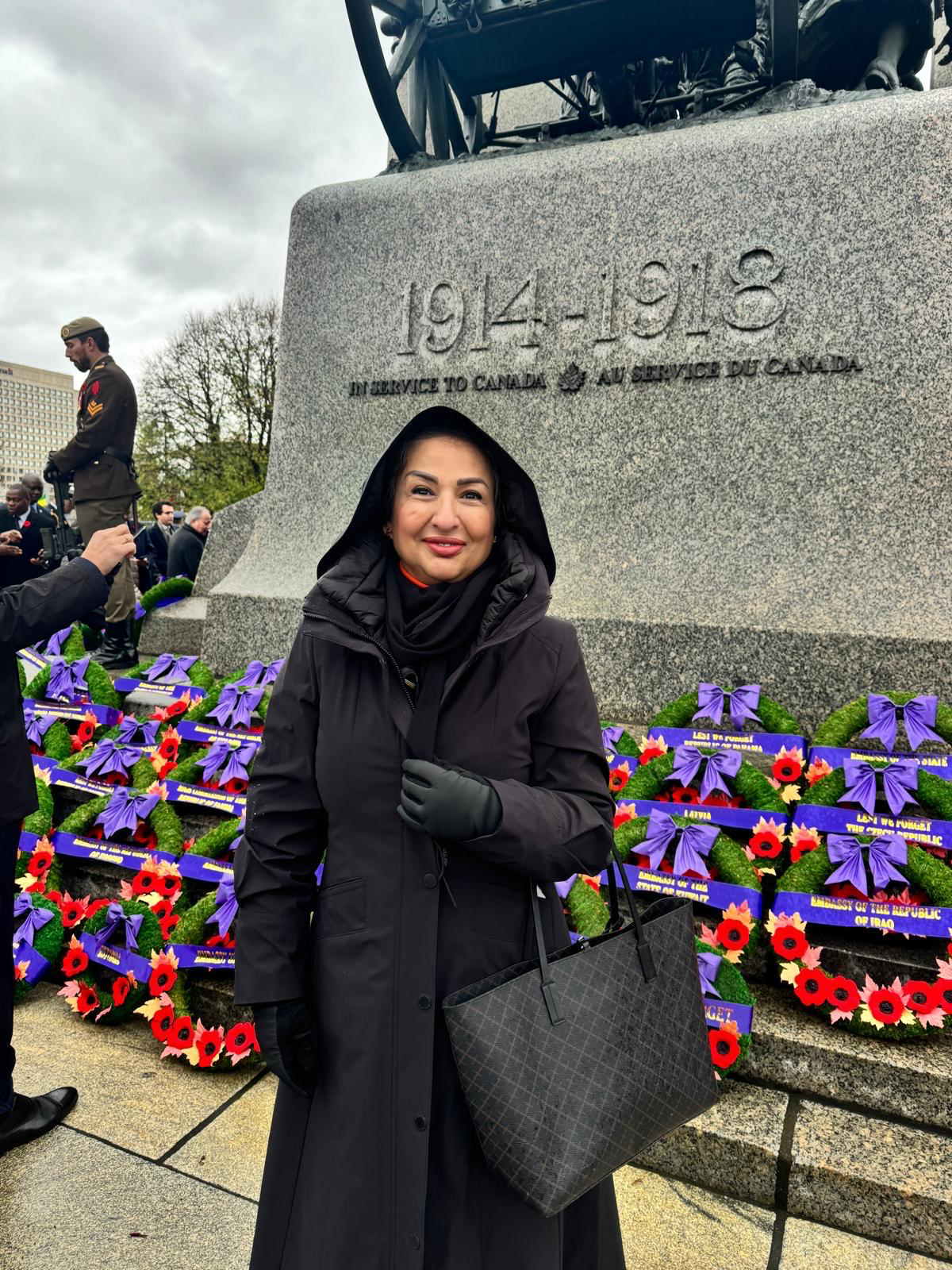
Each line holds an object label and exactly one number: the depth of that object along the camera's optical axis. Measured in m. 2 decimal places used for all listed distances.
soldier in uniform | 5.88
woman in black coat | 1.37
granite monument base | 4.04
